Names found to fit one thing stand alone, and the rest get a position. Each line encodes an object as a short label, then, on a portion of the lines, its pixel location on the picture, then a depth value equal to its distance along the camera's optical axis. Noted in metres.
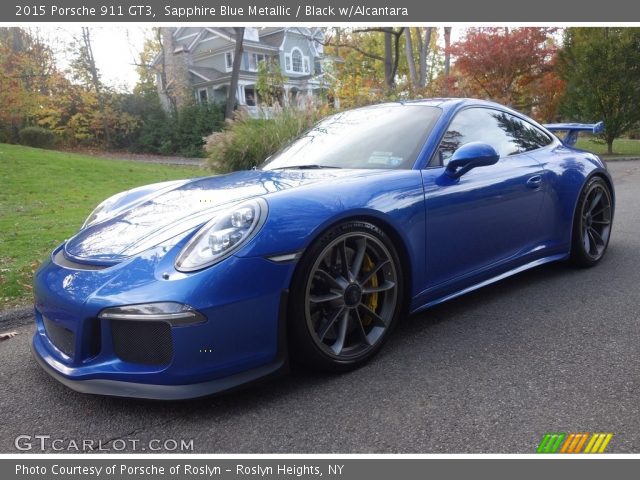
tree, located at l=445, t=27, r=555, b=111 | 18.64
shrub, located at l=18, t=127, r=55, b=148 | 24.02
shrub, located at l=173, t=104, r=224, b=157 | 26.86
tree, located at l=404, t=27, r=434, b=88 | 19.28
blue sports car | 2.14
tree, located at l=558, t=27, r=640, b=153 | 16.52
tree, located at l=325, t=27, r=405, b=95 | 15.53
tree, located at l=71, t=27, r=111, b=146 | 29.41
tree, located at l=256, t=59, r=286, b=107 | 16.54
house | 33.97
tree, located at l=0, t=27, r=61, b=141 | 24.53
